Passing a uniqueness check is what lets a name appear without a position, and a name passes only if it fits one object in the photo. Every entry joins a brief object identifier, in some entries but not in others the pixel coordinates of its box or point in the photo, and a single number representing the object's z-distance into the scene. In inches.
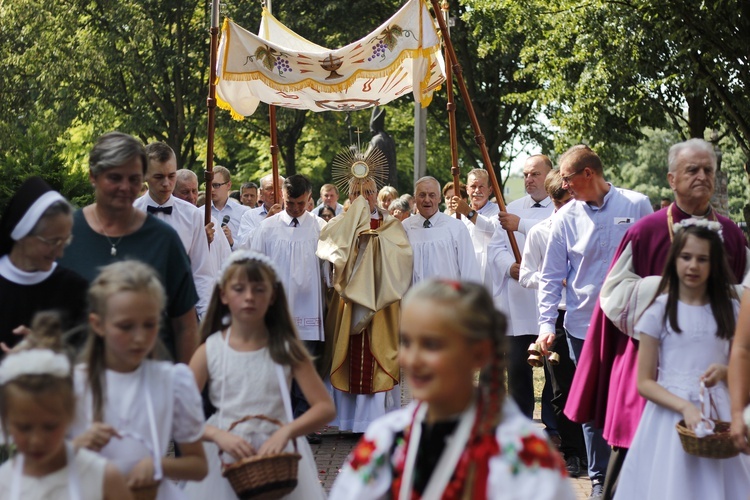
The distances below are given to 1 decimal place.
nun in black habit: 179.5
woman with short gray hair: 195.2
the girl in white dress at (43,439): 141.1
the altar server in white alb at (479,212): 445.1
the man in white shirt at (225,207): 522.9
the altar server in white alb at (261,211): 512.1
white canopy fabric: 422.3
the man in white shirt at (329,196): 651.5
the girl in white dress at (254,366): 196.5
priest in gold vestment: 416.8
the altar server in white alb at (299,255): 429.1
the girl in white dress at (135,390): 160.2
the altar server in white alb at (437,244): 428.8
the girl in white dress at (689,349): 218.7
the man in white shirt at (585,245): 307.0
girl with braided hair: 124.2
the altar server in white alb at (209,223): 380.8
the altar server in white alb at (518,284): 389.1
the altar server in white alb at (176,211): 300.7
